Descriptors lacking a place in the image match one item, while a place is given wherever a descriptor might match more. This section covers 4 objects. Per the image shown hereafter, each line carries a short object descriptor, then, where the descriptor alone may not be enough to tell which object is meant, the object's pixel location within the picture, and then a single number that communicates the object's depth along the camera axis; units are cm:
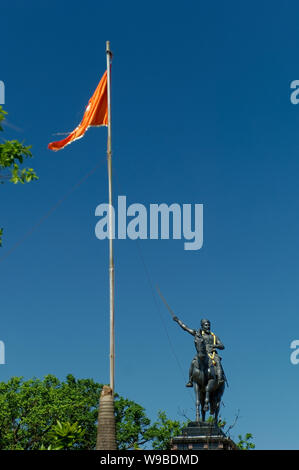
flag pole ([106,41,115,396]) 2404
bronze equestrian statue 2905
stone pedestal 2700
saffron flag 2883
